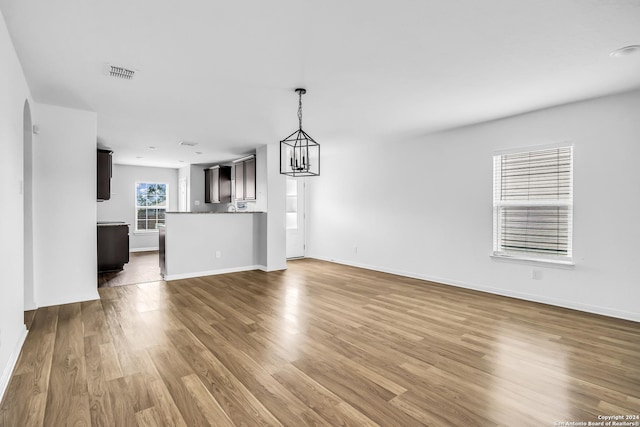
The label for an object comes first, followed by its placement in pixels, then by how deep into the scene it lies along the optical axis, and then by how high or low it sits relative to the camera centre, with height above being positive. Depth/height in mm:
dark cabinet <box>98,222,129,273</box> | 6004 -734
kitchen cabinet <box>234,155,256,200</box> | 6809 +633
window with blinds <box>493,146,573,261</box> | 4027 +67
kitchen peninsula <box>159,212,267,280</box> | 5535 -656
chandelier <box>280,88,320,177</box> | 3501 +965
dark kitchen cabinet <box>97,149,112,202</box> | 5857 +605
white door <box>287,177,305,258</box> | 7742 -210
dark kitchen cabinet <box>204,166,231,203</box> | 8391 +609
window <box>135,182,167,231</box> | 9188 +47
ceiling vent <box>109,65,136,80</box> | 2908 +1213
